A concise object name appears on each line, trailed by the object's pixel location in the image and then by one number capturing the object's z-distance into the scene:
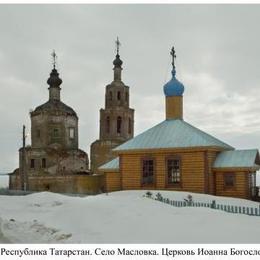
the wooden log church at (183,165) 26.34
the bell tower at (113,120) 51.84
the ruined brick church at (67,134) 49.03
